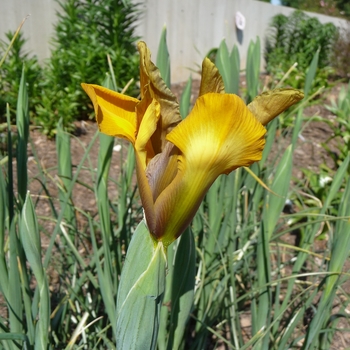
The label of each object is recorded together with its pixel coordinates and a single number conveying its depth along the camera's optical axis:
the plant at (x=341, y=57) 5.35
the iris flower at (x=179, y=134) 0.36
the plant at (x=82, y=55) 2.51
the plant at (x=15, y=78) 2.23
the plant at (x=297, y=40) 4.71
